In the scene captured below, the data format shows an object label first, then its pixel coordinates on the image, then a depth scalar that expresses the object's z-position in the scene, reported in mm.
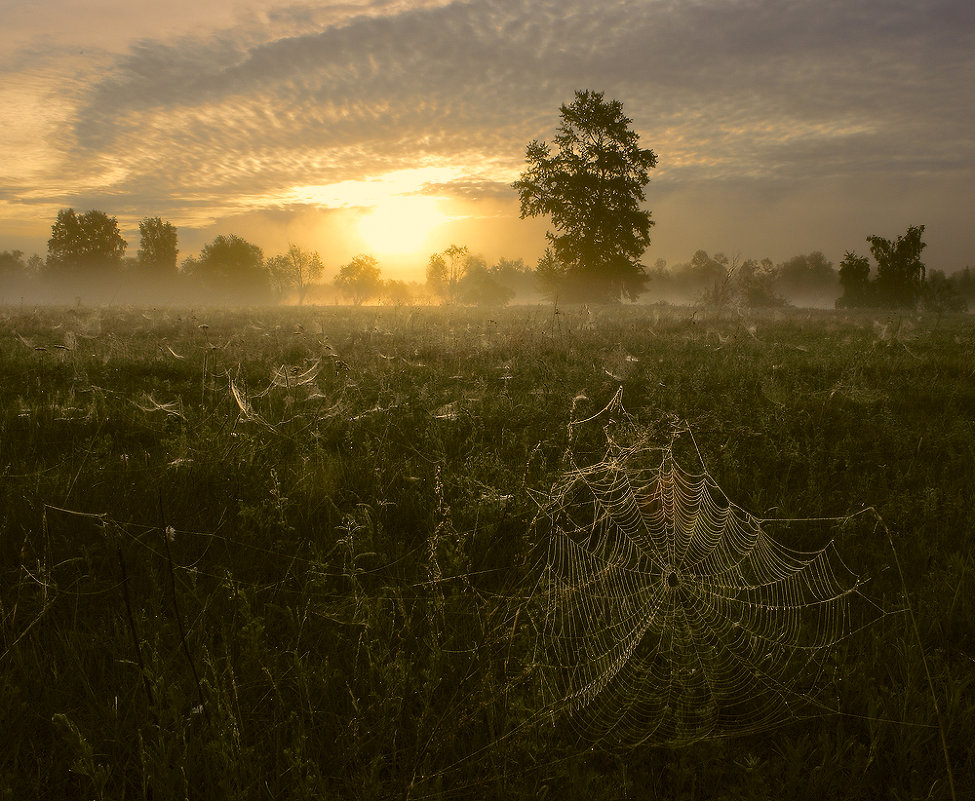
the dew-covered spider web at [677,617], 2225
